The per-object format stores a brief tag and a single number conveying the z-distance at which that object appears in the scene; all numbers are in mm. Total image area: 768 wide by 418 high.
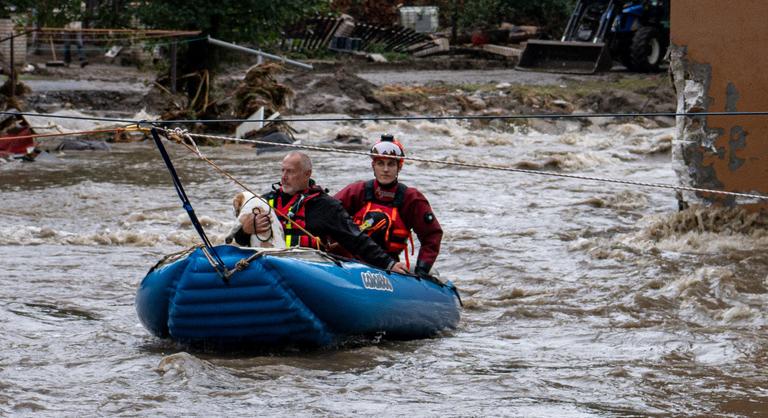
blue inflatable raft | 12992
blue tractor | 50562
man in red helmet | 15305
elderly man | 14453
